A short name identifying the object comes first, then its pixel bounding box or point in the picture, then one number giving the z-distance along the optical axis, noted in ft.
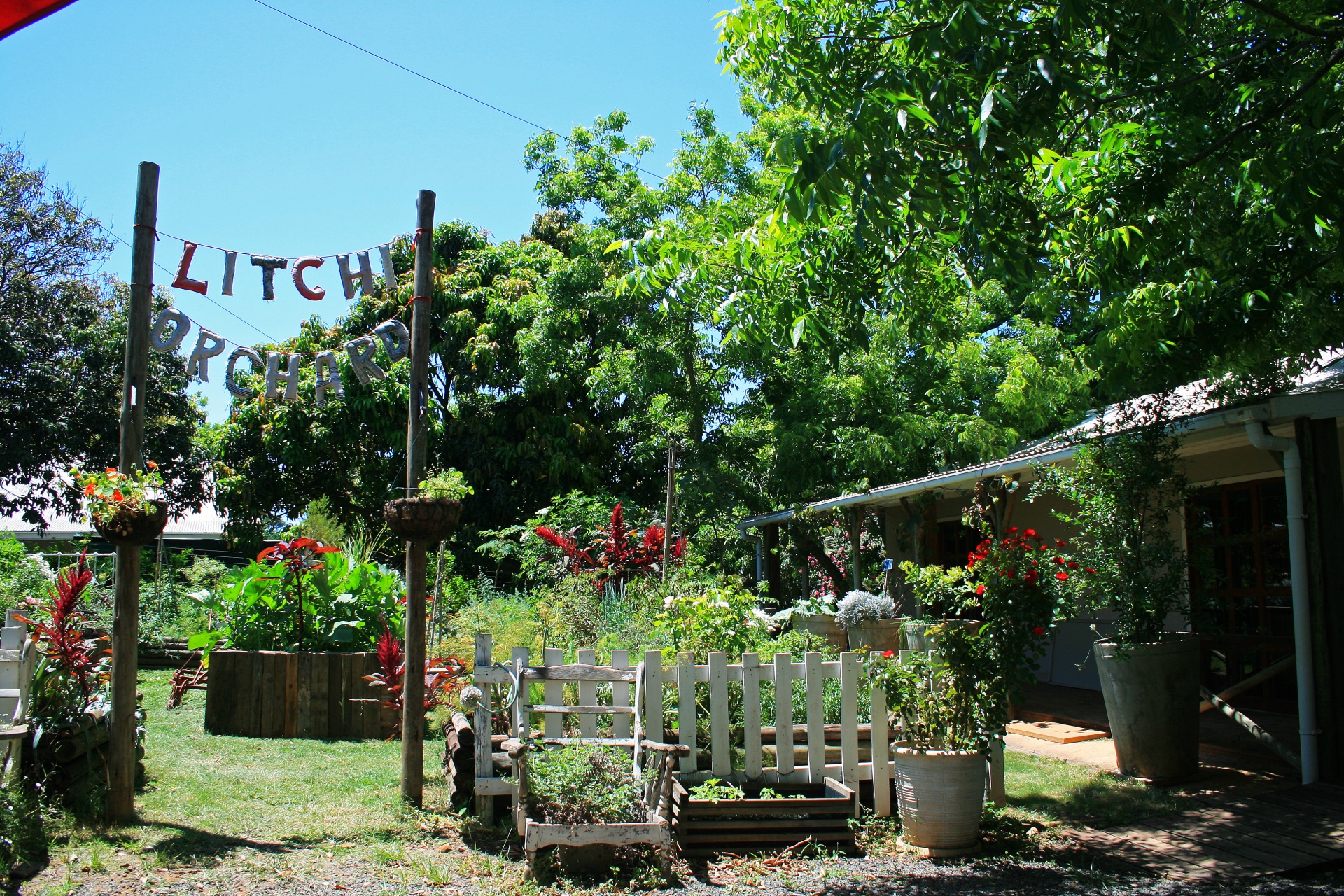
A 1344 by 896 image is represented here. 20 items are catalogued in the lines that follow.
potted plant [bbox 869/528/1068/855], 14.94
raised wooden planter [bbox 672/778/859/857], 15.06
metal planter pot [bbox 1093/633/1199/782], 18.74
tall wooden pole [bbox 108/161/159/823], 15.98
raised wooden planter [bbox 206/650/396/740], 24.76
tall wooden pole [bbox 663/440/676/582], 34.50
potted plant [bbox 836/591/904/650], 29.45
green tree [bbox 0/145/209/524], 66.23
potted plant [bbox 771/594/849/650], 31.35
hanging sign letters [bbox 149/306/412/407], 17.42
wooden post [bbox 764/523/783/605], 48.73
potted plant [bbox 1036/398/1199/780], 18.80
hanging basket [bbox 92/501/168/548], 16.25
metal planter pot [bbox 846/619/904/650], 29.40
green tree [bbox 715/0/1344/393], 12.74
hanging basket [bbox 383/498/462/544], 17.43
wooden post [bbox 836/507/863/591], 39.73
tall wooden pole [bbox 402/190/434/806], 17.52
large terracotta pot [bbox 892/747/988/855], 14.88
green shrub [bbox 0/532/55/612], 37.53
